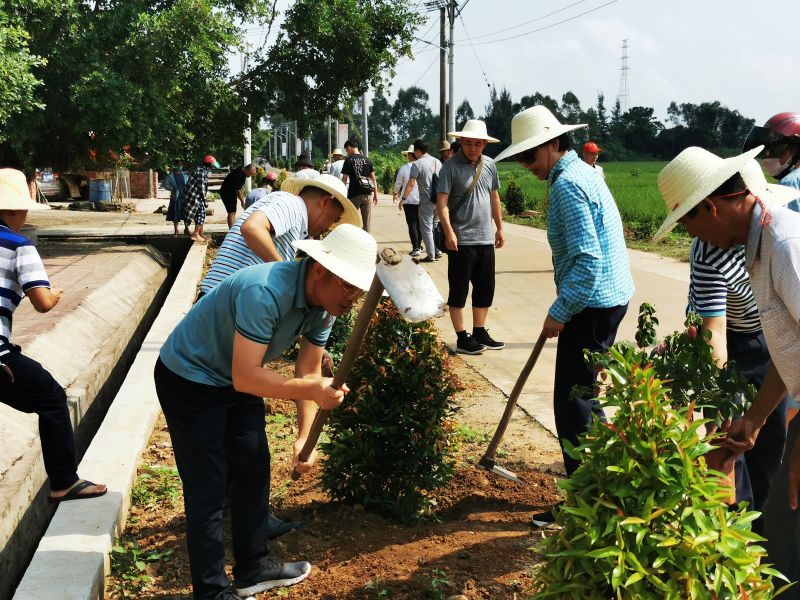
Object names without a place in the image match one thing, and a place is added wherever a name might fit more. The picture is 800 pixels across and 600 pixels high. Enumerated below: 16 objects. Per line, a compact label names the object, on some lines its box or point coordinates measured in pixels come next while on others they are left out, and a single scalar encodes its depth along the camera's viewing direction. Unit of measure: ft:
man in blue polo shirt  9.48
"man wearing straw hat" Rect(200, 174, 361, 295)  13.01
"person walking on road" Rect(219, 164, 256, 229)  54.85
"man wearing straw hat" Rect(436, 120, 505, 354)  24.67
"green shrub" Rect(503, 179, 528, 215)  79.92
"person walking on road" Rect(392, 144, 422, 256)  44.91
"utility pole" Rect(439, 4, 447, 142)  95.80
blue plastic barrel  89.56
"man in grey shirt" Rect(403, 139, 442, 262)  40.11
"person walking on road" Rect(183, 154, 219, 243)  53.36
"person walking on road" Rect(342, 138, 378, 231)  42.52
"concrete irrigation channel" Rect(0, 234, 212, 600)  12.03
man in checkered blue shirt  12.66
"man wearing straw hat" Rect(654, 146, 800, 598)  8.05
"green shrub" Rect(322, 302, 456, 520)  13.01
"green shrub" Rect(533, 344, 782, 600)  6.61
